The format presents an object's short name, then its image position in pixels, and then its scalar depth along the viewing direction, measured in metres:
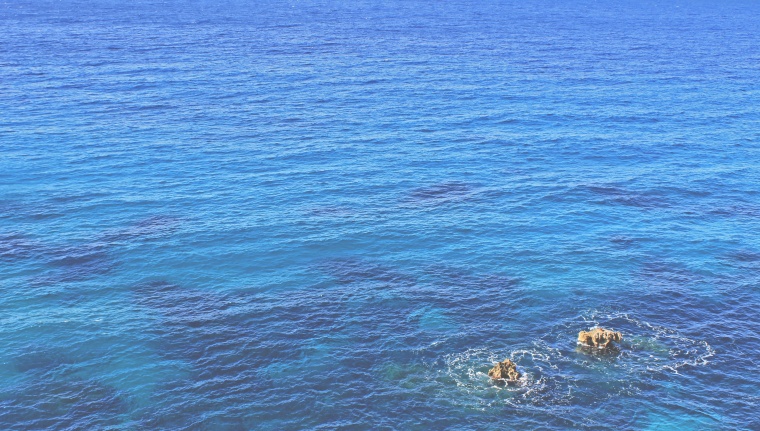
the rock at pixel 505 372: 77.19
